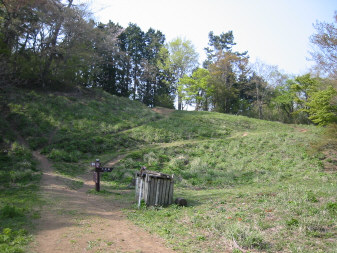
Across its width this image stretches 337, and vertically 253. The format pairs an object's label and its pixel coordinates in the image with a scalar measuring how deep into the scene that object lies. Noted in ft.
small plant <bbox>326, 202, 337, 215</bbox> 22.60
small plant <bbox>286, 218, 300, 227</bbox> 20.47
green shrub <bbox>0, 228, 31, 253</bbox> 16.16
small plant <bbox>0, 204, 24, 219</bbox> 23.02
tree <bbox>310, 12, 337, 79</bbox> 64.59
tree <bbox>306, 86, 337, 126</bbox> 82.44
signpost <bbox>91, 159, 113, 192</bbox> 39.22
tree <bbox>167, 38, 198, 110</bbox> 158.72
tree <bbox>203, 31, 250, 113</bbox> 157.48
